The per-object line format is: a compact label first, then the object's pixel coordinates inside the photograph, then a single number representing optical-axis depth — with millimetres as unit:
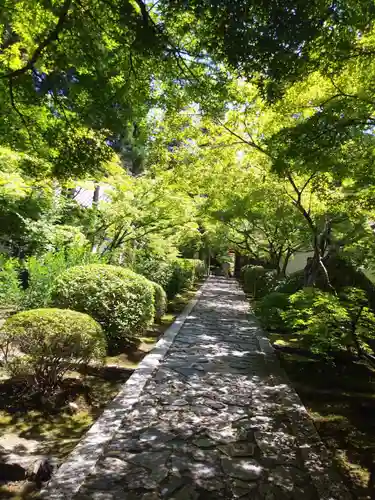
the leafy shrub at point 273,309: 9867
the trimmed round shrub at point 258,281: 16188
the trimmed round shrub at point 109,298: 6910
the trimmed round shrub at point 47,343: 4562
